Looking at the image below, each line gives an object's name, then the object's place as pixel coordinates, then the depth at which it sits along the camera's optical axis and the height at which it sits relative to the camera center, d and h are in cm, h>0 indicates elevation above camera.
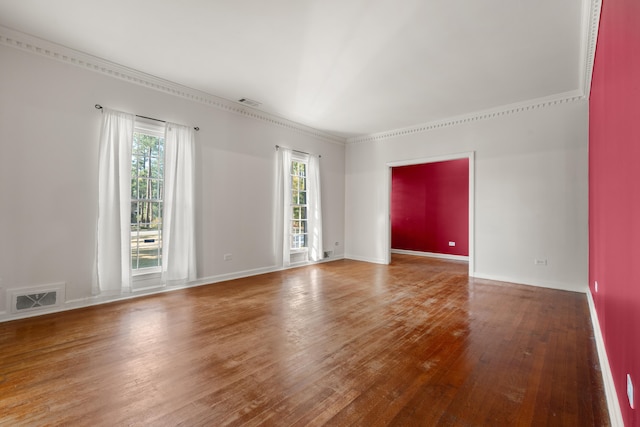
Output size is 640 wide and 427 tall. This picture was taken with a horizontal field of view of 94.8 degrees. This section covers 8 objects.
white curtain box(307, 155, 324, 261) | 671 +5
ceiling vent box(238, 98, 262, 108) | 508 +195
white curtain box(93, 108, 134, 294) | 378 +10
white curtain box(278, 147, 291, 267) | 607 +29
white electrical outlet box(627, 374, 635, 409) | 135 -82
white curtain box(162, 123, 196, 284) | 443 +8
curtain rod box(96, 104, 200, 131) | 378 +137
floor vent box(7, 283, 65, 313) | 325 -98
